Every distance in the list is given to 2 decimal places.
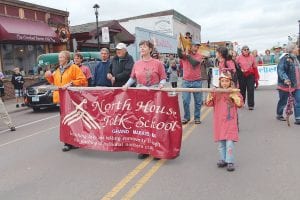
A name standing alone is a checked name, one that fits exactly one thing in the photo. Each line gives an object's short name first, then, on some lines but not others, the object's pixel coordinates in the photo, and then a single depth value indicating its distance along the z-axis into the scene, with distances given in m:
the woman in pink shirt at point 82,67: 9.40
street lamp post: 26.12
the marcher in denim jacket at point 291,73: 9.11
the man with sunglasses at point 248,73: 11.98
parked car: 15.11
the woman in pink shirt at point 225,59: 7.76
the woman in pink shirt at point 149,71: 6.96
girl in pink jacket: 5.78
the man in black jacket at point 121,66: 7.74
